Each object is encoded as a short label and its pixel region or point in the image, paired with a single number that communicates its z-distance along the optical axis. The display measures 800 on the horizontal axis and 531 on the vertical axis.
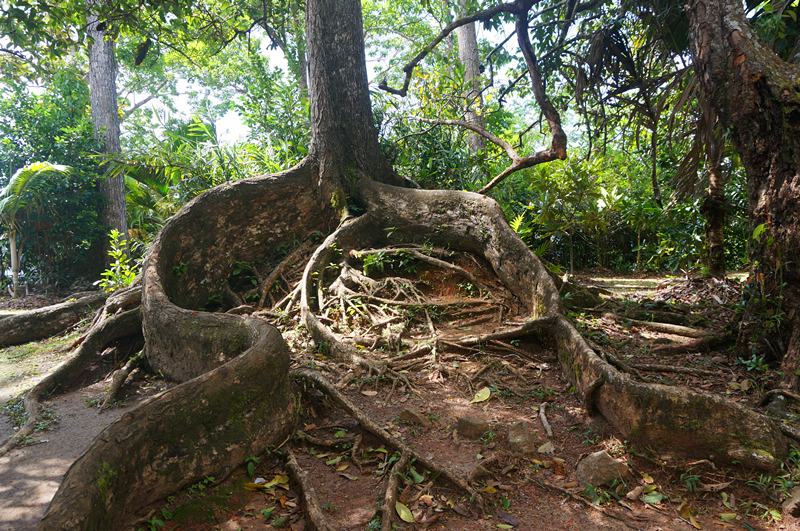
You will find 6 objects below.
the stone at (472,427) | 3.26
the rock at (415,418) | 3.42
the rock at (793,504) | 2.39
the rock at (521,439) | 3.09
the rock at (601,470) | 2.78
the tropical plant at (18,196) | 9.22
